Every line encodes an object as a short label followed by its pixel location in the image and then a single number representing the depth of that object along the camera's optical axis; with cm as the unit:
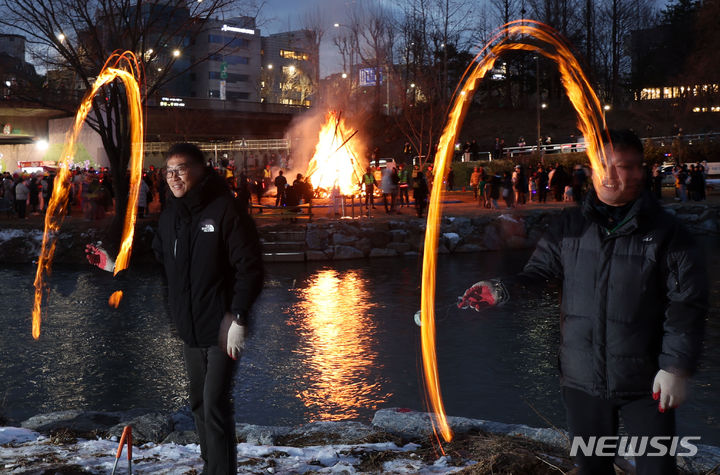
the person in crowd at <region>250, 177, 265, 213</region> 3441
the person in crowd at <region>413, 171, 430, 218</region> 2586
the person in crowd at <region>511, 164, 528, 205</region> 3012
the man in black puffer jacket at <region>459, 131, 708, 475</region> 306
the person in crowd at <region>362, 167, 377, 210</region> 2749
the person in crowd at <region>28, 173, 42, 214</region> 2991
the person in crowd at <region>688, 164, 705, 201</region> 3083
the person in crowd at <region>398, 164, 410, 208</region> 2927
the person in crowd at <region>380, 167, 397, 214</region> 2720
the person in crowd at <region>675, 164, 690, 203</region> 3081
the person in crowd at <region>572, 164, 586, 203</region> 2961
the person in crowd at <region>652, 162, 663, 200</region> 3003
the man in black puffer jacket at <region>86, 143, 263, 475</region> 432
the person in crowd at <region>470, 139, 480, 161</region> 4662
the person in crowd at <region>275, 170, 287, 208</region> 3042
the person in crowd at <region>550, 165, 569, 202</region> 3241
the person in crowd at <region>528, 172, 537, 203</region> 3405
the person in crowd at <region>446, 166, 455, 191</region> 3962
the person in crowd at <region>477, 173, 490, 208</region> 2919
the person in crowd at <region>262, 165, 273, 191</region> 4097
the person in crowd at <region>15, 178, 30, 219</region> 2761
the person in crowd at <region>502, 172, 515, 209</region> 2872
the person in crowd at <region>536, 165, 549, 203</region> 3209
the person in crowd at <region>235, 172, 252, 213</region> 2753
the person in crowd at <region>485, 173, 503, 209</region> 2856
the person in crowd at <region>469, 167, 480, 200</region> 3188
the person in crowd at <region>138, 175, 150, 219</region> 2572
